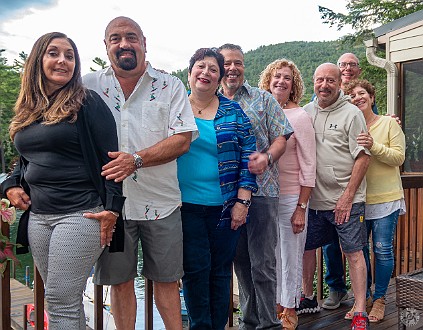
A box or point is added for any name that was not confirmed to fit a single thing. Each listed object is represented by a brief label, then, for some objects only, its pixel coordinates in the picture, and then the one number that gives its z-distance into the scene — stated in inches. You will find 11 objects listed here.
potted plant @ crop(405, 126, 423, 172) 241.6
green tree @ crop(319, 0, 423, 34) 581.3
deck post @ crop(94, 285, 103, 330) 88.7
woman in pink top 101.0
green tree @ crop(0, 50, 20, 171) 1362.0
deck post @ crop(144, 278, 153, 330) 97.1
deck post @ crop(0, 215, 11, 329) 84.9
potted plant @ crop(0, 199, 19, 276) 72.1
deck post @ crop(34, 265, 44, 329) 85.2
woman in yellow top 111.2
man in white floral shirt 78.6
